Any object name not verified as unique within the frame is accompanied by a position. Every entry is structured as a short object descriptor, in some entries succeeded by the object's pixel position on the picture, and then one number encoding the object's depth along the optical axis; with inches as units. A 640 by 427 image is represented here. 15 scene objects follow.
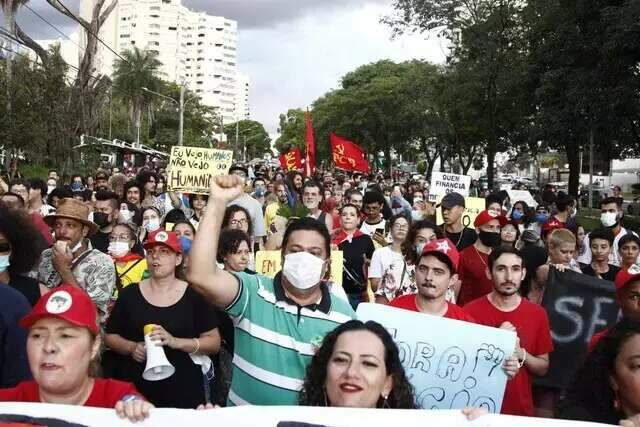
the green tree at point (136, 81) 2847.0
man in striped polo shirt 128.5
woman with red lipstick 116.2
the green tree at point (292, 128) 3878.4
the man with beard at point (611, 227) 297.5
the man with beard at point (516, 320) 158.2
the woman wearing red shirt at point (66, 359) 110.7
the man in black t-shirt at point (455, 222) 290.1
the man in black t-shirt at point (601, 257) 251.9
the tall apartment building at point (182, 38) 6658.5
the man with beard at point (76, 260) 185.8
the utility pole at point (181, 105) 1497.7
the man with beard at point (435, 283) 162.2
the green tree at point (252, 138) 5157.5
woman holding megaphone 161.5
